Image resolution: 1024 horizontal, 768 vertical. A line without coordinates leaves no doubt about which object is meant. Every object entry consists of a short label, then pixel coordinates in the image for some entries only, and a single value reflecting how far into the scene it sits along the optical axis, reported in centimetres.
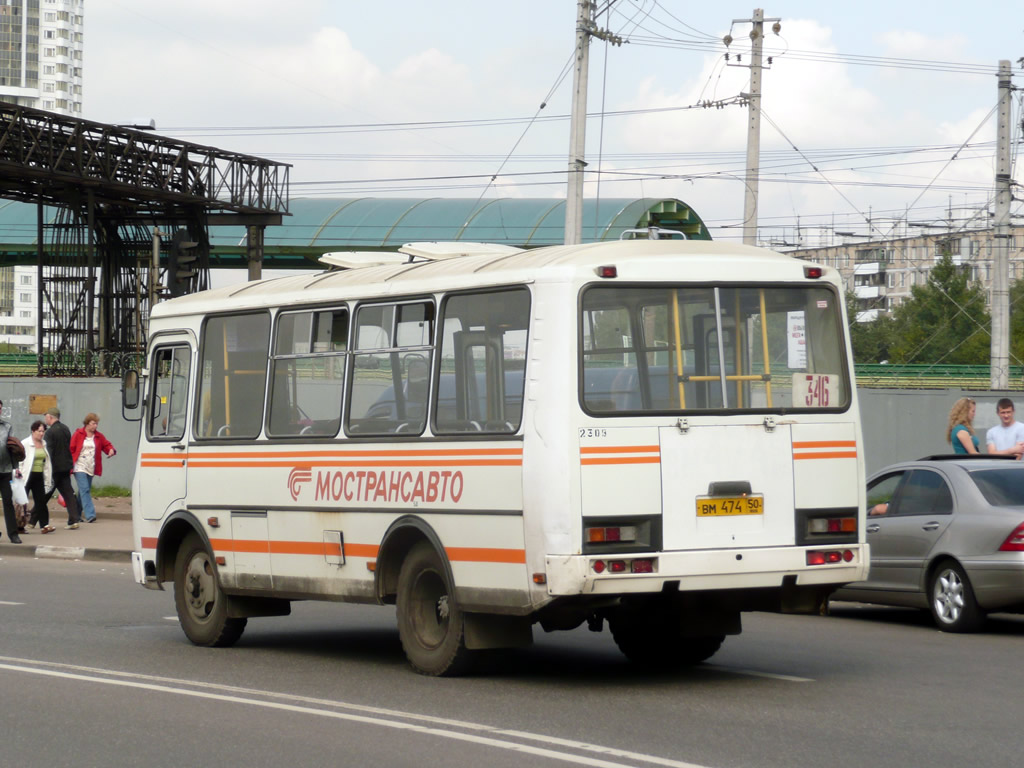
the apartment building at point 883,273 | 15219
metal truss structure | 3806
